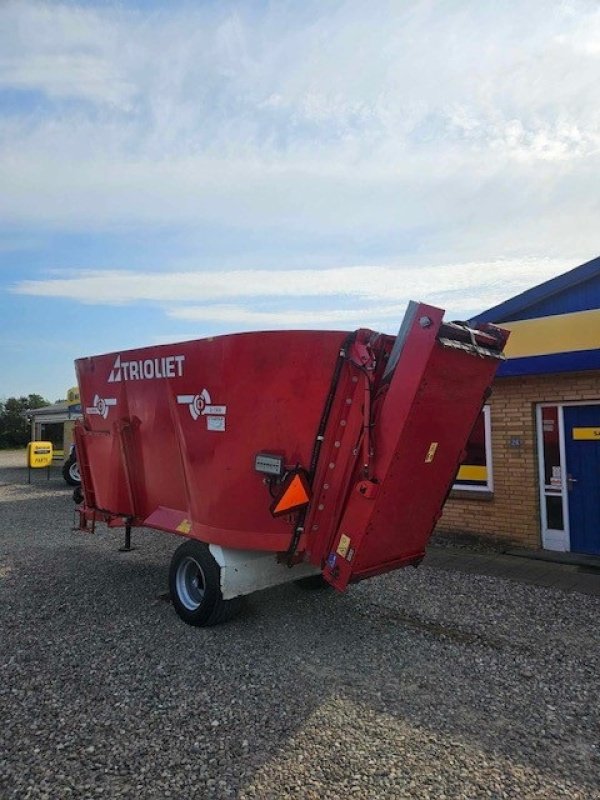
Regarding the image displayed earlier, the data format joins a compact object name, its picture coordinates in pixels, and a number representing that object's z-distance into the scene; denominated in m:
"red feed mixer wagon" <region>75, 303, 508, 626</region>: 4.46
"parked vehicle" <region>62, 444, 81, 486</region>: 18.78
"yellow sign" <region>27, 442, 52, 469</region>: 19.91
